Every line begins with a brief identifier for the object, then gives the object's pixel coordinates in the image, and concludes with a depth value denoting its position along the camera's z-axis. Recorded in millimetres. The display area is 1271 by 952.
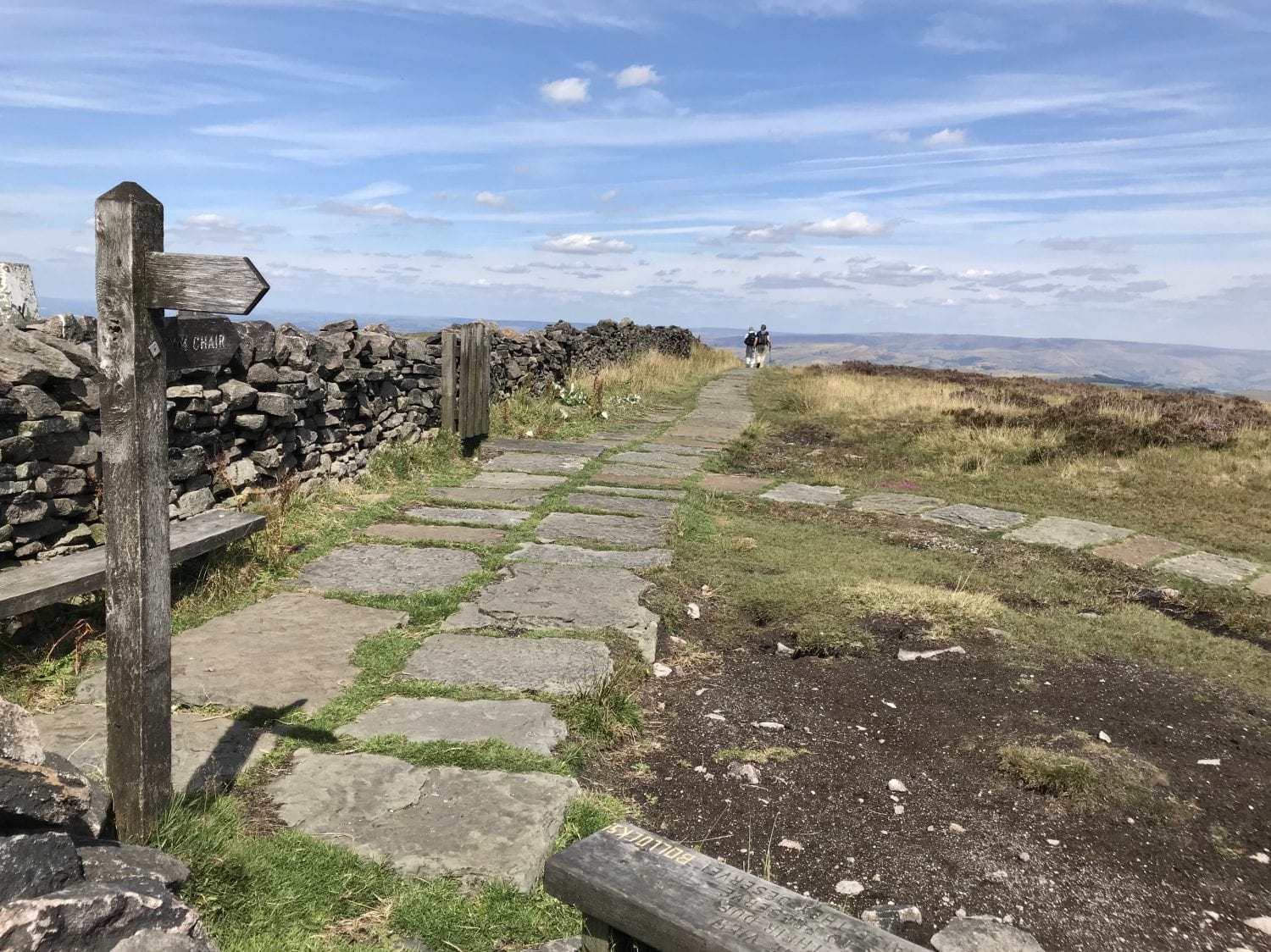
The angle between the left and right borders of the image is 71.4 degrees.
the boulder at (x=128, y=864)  2129
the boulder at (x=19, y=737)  2246
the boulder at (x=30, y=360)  4480
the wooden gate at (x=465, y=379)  9633
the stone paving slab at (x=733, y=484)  9328
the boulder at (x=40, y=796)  2088
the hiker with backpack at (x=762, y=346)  29745
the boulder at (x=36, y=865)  1894
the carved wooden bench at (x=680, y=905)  1868
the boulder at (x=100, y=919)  1779
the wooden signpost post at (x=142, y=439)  2443
